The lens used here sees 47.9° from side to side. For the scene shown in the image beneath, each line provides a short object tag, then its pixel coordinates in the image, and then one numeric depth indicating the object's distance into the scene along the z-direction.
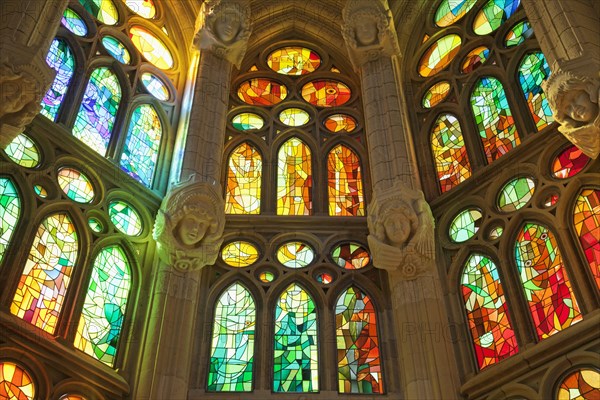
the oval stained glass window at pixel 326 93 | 13.77
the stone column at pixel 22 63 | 7.19
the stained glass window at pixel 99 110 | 10.29
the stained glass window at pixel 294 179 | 11.84
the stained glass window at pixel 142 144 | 10.92
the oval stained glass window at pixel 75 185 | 9.47
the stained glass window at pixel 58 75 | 9.80
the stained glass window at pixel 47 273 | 8.09
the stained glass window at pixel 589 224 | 8.16
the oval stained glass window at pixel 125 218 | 10.05
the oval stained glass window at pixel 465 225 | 10.16
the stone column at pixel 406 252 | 8.55
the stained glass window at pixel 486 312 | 8.85
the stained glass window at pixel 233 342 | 9.55
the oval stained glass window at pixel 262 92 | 13.69
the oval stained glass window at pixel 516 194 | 9.55
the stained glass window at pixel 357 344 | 9.59
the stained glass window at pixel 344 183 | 11.84
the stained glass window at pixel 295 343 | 9.59
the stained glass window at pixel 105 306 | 8.80
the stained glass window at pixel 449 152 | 11.07
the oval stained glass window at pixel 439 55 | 12.60
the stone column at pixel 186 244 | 8.48
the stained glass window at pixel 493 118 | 10.45
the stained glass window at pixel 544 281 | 8.25
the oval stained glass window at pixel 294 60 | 14.39
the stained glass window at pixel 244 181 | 11.82
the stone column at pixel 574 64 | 7.52
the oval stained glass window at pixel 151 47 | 12.65
